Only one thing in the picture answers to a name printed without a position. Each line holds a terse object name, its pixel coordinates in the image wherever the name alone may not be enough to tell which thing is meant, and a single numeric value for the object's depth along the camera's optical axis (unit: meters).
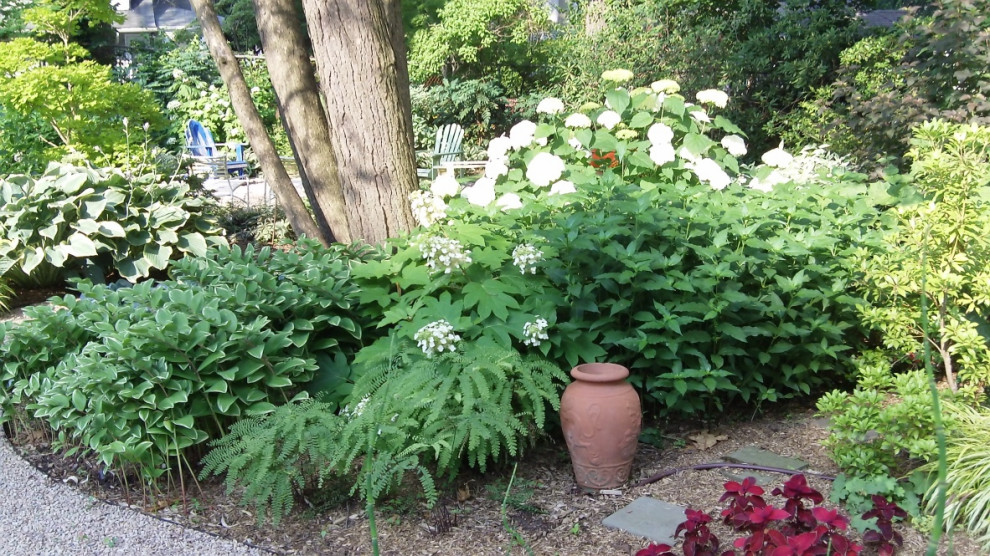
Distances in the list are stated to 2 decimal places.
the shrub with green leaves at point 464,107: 14.02
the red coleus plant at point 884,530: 2.44
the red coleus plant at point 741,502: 2.32
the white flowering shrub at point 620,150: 4.51
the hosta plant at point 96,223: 5.62
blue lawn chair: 11.53
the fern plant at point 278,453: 2.79
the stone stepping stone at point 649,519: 2.75
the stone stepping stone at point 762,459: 3.27
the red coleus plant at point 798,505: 2.37
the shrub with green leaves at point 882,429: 2.72
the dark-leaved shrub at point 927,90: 4.59
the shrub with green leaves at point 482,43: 13.82
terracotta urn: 3.04
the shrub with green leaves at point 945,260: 3.15
